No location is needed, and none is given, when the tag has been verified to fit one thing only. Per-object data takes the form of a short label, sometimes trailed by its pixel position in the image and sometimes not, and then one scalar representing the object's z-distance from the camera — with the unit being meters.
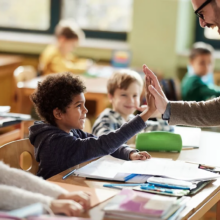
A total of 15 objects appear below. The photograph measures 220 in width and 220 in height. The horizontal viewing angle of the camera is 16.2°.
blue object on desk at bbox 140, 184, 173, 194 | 2.45
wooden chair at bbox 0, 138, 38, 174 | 2.80
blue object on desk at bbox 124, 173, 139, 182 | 2.59
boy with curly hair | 2.73
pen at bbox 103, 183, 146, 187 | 2.53
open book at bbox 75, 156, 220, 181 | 2.61
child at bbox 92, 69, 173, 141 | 3.21
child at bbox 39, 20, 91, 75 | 5.44
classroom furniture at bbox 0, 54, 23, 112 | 6.14
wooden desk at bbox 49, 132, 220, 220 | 2.35
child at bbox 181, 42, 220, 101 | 4.68
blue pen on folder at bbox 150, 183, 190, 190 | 2.50
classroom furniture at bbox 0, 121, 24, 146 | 3.62
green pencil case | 2.99
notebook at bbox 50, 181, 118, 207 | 2.39
